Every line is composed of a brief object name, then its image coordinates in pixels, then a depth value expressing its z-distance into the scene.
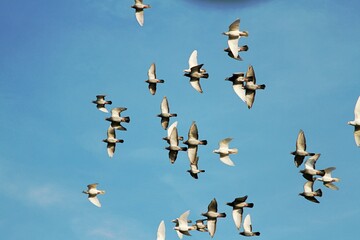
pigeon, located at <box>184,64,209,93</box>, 66.75
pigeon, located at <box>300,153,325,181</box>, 65.69
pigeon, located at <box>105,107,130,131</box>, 72.06
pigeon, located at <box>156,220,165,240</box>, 71.69
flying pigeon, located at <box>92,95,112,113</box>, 72.69
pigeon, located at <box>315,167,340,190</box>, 65.62
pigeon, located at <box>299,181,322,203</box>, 67.44
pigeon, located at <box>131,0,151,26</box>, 68.81
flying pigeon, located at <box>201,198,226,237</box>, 66.50
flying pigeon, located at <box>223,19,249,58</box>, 64.06
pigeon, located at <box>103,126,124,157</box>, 72.88
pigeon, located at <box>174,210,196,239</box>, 69.81
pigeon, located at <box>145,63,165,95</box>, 69.56
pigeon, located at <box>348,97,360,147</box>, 64.25
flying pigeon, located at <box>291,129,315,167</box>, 64.44
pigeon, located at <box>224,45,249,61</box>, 63.89
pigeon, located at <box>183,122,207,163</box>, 67.00
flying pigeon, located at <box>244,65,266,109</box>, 65.06
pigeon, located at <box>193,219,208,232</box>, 68.56
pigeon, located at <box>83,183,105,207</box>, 73.50
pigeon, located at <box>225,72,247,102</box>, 65.56
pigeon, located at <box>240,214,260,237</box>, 71.06
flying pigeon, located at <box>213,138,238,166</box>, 67.31
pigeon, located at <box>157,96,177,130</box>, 69.88
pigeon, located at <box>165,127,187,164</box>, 68.62
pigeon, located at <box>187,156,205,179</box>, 69.00
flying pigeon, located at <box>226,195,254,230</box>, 66.31
